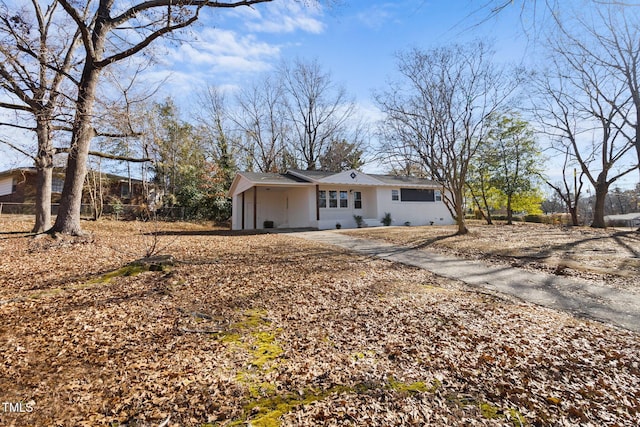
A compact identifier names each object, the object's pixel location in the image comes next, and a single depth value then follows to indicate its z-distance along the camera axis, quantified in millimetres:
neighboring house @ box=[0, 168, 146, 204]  21688
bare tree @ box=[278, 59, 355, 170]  30938
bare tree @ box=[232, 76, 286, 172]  30361
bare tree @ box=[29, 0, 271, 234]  6848
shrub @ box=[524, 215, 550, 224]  26089
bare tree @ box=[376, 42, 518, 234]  12344
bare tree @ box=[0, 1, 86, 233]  5559
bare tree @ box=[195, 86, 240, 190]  26781
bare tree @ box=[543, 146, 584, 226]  19375
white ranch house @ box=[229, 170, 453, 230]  17422
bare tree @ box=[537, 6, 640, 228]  13945
